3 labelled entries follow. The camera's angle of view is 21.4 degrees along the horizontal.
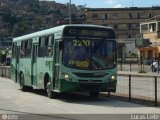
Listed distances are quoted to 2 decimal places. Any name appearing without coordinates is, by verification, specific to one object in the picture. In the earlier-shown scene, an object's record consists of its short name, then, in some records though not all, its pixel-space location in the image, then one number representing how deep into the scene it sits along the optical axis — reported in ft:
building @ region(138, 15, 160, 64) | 229.46
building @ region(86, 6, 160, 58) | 370.84
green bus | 56.76
